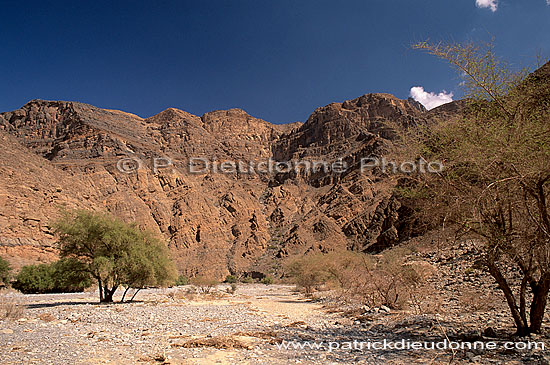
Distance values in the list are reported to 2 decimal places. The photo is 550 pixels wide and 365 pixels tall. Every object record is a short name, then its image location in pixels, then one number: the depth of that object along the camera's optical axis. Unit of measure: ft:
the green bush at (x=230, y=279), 180.28
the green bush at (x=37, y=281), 95.14
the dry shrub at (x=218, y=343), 24.07
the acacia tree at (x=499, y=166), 15.78
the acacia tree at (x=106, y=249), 59.16
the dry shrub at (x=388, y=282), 44.32
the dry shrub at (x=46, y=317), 37.01
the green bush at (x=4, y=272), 99.04
